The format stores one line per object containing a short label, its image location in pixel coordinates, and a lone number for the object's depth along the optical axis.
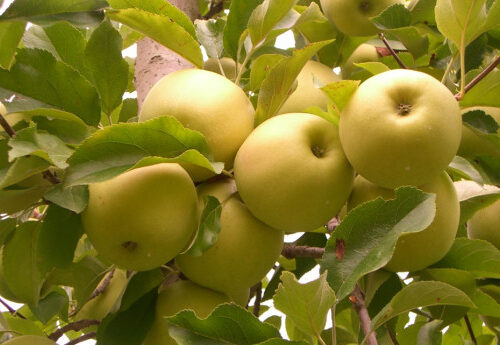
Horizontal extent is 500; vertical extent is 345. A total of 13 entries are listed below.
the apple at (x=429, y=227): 0.85
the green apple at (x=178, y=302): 0.89
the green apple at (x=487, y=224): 1.18
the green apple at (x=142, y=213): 0.81
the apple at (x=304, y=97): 1.05
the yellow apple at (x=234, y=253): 0.85
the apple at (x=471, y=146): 1.00
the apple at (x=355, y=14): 1.11
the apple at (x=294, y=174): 0.79
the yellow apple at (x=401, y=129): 0.75
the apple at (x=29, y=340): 0.98
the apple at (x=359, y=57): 1.25
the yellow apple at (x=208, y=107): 0.85
